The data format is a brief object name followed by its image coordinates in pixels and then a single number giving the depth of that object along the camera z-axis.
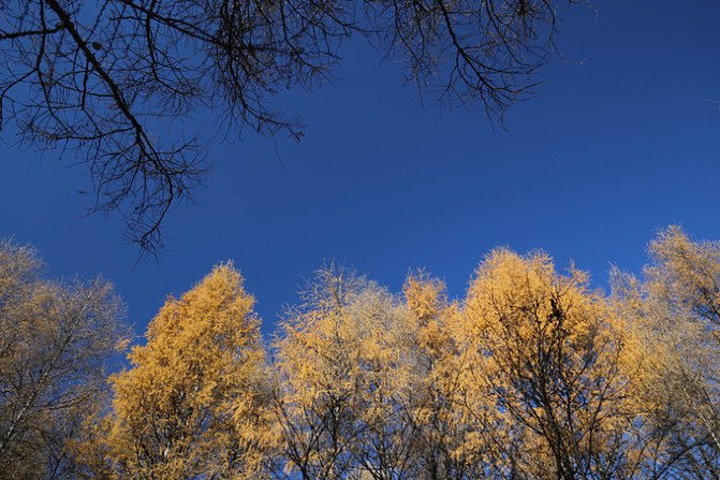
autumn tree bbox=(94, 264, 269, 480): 5.66
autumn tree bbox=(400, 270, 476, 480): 5.99
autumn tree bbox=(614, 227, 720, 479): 6.16
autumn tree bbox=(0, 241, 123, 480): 7.62
